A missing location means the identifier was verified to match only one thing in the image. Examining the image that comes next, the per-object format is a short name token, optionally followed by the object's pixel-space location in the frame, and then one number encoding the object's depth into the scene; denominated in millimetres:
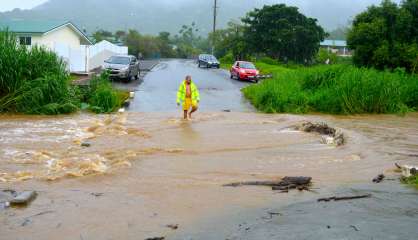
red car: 38250
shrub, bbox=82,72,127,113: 21172
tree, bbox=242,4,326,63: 57469
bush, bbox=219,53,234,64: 70644
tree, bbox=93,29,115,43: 90375
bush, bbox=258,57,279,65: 56031
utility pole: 75250
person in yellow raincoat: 18875
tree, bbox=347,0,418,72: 29656
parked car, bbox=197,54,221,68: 57188
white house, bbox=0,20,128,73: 36969
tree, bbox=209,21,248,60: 63781
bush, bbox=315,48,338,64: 59469
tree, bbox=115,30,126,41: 101875
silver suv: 32688
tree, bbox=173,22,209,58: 130538
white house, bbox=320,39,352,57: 90219
